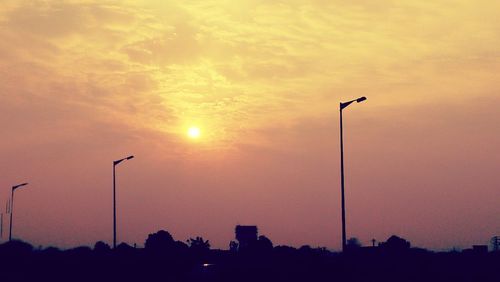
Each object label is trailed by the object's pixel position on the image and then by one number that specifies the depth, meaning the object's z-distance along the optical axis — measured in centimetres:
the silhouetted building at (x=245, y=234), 15888
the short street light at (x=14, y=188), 10460
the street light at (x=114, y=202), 8311
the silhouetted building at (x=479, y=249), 14238
